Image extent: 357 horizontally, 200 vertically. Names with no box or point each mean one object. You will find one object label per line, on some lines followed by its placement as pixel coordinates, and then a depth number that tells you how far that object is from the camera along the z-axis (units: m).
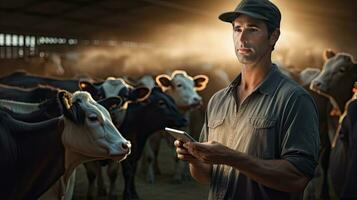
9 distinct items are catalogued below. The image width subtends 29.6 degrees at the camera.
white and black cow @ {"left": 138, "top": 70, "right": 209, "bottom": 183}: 10.12
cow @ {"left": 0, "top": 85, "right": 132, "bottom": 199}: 5.89
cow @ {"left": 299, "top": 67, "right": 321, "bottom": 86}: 10.61
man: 2.62
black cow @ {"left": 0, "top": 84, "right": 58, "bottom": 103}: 7.55
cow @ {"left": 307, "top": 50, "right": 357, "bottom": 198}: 8.52
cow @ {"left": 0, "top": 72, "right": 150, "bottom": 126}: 8.47
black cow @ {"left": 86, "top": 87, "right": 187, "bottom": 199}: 8.42
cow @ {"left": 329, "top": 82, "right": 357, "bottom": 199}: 4.16
